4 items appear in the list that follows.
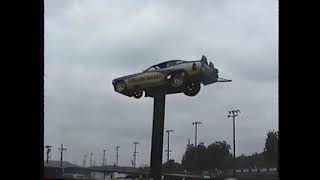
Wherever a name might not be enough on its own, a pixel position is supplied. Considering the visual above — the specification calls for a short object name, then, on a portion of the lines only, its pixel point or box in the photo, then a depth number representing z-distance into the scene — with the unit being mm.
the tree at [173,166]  70812
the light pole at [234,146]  59694
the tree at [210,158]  61125
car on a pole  29094
